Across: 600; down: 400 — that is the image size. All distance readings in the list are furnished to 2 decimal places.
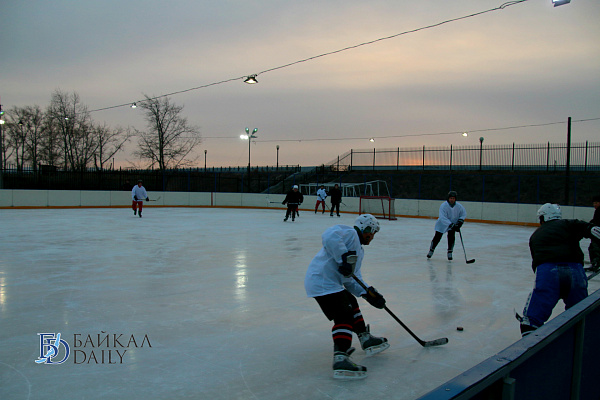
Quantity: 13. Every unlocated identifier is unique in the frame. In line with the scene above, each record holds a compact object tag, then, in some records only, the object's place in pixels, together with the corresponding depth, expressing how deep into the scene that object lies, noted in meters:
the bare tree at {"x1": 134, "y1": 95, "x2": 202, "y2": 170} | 39.09
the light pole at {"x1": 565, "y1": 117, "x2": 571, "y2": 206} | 17.27
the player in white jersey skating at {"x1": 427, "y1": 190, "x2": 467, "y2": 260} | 8.63
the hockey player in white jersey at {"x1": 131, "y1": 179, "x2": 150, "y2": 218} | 17.78
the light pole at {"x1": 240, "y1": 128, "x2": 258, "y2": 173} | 29.99
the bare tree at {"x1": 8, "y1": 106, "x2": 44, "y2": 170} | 40.91
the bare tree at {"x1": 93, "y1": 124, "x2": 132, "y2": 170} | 42.00
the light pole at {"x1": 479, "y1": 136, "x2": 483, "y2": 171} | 31.62
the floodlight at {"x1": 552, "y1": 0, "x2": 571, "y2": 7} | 7.80
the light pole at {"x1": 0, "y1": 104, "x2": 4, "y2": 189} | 21.25
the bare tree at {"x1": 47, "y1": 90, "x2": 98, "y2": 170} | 38.00
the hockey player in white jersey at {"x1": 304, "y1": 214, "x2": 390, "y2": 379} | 3.25
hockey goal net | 21.70
